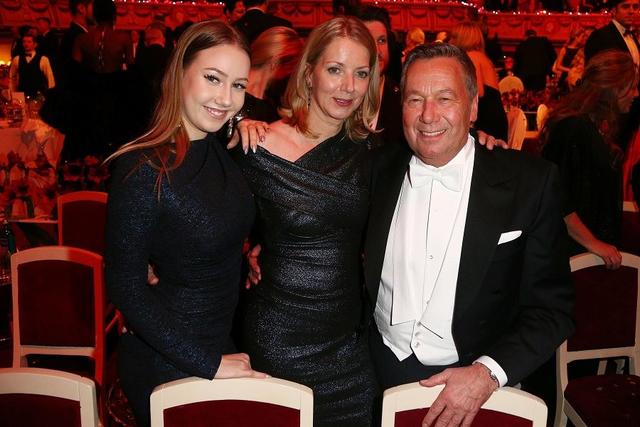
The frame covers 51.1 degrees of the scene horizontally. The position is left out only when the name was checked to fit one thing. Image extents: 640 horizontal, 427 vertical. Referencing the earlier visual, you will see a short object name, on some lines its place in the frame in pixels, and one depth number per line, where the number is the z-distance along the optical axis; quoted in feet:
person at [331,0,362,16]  11.25
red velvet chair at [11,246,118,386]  8.61
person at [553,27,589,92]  26.58
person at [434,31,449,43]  29.07
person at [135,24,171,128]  15.19
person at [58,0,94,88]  16.72
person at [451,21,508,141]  14.24
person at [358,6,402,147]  9.46
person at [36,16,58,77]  25.35
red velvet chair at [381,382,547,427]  4.92
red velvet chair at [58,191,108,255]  11.45
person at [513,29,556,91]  32.71
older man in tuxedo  5.72
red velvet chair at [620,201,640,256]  13.03
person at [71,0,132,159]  14.76
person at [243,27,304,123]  10.64
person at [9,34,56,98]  24.12
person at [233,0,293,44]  15.11
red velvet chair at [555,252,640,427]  8.50
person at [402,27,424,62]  24.61
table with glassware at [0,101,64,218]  12.57
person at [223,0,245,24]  19.69
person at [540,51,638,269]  9.77
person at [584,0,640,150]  19.45
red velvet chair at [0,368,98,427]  4.99
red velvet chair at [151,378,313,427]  5.00
